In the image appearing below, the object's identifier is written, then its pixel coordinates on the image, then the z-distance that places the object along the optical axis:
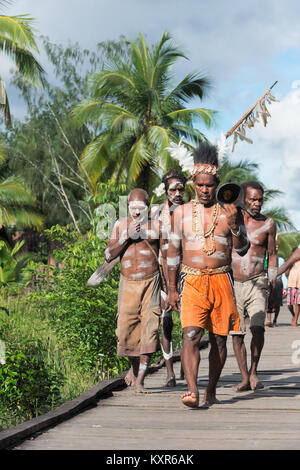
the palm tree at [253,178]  33.35
